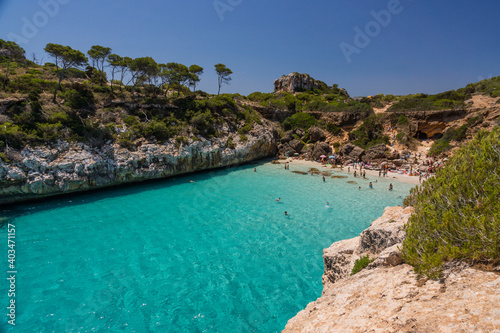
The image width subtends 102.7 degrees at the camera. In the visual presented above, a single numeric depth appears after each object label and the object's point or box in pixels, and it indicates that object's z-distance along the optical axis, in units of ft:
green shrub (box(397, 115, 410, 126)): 125.42
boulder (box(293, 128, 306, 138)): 147.02
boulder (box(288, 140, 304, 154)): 136.98
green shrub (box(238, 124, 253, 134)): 110.63
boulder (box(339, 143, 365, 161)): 115.65
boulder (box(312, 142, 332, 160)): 124.47
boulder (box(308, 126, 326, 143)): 141.08
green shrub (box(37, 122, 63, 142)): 58.90
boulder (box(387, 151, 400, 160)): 109.45
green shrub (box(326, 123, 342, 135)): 143.43
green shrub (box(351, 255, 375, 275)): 18.84
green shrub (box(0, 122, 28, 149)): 52.65
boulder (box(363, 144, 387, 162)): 111.55
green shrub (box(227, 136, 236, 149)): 101.54
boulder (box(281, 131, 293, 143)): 143.08
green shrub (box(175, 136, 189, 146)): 82.64
